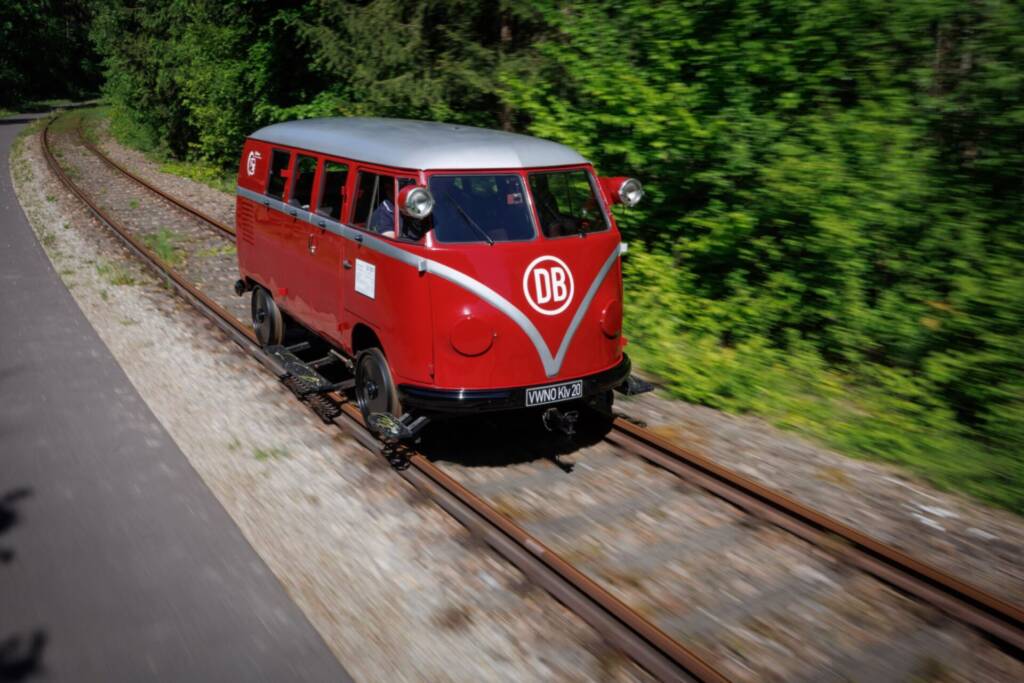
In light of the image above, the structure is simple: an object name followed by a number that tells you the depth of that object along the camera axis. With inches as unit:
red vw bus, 225.3
